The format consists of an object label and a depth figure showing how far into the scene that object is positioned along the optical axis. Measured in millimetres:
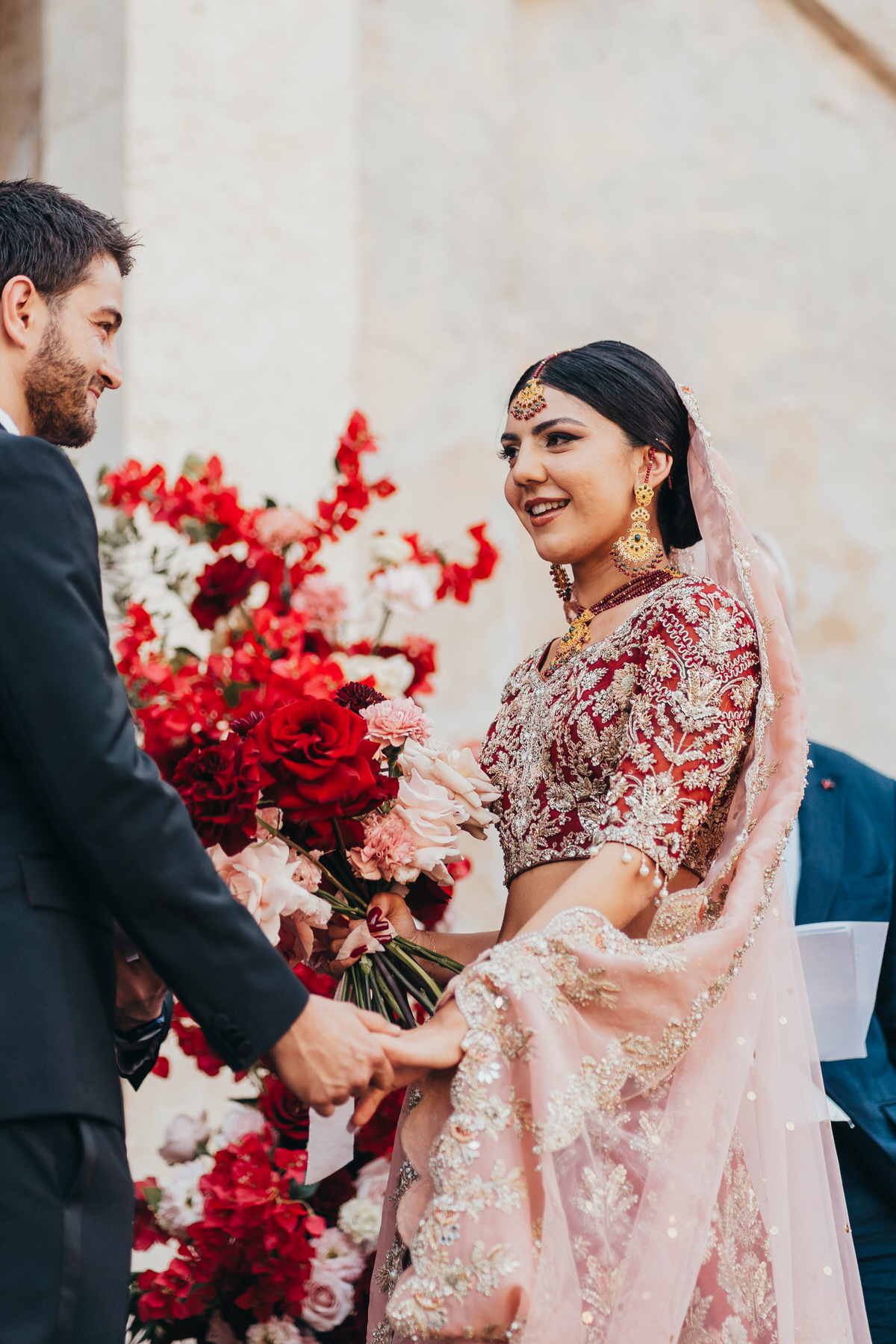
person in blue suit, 2924
